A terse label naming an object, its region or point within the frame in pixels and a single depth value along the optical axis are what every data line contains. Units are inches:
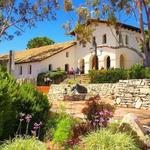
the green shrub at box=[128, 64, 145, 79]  488.4
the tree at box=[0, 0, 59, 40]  729.3
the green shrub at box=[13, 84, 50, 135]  164.5
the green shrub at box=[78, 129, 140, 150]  117.0
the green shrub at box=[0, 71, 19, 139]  136.8
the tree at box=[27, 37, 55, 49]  1345.9
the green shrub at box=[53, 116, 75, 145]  135.4
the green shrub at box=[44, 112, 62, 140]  160.0
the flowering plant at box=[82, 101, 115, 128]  156.9
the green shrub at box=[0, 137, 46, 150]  115.3
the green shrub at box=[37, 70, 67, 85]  745.6
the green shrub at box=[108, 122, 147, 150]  136.9
